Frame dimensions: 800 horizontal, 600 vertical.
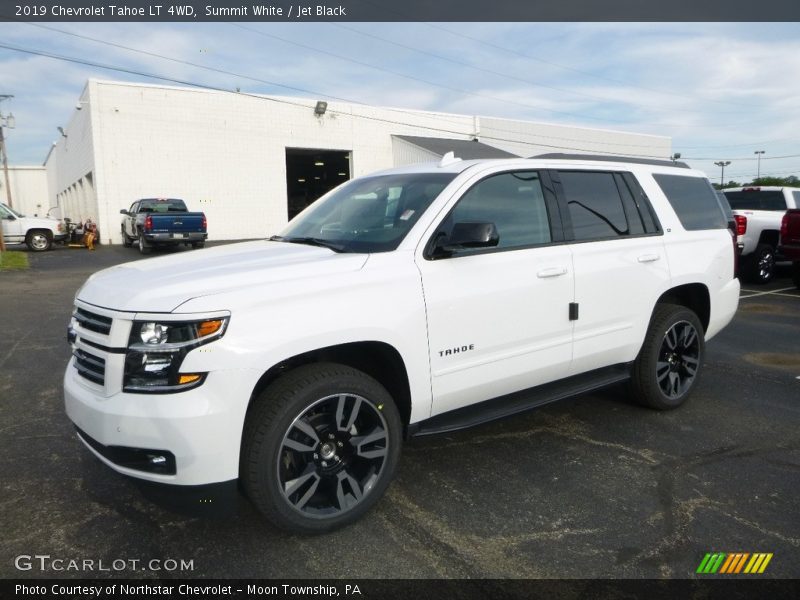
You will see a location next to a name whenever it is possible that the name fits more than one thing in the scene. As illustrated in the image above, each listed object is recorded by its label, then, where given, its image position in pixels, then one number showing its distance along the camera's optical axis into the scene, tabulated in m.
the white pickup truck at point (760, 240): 12.27
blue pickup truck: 19.30
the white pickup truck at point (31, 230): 21.34
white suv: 2.51
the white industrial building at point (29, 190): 60.03
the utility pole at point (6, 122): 46.12
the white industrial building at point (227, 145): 25.53
